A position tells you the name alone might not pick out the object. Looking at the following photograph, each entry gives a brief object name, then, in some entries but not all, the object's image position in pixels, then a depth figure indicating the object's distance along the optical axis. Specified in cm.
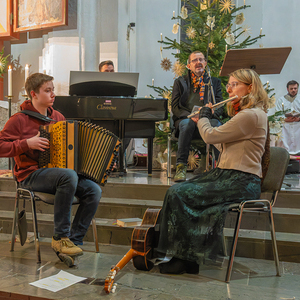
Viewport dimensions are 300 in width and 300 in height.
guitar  216
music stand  305
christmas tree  507
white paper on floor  197
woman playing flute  211
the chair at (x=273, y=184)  214
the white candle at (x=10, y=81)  388
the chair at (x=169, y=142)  403
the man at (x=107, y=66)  478
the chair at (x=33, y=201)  239
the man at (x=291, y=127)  716
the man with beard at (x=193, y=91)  396
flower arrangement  635
